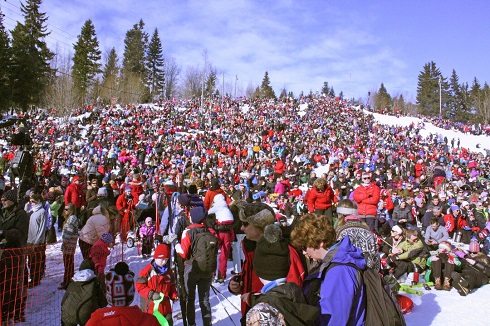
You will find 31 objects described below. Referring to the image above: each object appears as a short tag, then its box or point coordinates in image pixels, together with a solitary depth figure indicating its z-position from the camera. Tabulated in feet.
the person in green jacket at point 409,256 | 22.39
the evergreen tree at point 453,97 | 237.04
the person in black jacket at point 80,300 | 10.97
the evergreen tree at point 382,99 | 261.15
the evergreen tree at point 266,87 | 267.80
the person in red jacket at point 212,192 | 24.41
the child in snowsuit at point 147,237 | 25.72
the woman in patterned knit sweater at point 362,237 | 9.99
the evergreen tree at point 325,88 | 284.72
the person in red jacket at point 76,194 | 30.42
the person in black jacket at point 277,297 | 5.54
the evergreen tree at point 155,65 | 214.07
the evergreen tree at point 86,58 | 173.58
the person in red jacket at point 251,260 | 9.72
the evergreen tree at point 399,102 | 269.73
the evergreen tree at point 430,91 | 238.89
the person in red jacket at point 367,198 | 21.58
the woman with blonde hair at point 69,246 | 19.71
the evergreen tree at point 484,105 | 213.25
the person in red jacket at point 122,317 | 6.77
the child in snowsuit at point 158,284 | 12.62
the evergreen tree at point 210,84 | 221.46
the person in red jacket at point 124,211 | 29.57
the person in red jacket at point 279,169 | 61.46
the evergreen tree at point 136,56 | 197.98
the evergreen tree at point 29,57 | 90.07
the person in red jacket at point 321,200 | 24.71
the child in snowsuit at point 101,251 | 16.39
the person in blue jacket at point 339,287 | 6.26
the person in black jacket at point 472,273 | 20.73
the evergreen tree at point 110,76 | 177.49
